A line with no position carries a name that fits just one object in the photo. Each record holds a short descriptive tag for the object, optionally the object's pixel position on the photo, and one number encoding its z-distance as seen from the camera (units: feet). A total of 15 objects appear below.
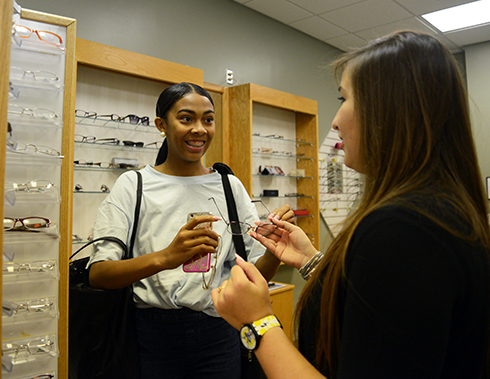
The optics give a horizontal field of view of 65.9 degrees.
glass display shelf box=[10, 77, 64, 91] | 6.02
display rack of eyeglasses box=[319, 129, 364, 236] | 18.21
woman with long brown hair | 2.26
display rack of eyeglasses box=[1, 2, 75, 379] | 5.90
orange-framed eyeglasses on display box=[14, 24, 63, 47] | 6.01
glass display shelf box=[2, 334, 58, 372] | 5.74
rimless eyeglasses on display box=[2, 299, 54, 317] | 5.77
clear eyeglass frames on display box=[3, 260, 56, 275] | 5.86
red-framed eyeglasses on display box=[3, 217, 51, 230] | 5.85
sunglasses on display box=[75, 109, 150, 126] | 9.62
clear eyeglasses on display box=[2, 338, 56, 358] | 5.77
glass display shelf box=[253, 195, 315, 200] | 15.44
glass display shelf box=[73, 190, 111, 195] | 9.55
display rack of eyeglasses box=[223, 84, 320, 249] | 12.85
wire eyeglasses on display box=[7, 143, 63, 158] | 5.89
